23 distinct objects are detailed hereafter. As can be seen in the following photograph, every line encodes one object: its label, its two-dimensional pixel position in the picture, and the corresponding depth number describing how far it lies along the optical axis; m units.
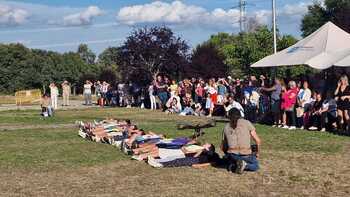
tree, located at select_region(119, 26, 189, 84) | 40.06
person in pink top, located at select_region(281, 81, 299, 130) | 18.45
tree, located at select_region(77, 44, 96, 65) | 148.38
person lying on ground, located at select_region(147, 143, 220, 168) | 11.28
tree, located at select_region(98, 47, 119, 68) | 124.57
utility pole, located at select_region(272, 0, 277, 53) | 37.05
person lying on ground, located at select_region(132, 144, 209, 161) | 11.71
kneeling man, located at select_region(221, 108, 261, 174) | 10.45
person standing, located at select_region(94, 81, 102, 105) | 38.34
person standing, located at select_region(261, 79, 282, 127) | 19.39
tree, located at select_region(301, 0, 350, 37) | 65.62
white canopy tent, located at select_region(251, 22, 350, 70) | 19.77
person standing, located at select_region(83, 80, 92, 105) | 37.86
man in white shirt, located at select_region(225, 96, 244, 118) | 19.94
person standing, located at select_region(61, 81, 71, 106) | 38.59
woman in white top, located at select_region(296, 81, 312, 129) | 18.28
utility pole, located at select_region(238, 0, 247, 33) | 70.46
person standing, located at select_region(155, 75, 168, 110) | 29.62
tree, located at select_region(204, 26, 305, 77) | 51.03
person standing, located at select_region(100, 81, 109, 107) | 37.44
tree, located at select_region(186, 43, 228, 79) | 53.41
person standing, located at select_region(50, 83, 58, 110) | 33.92
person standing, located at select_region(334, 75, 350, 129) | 16.16
